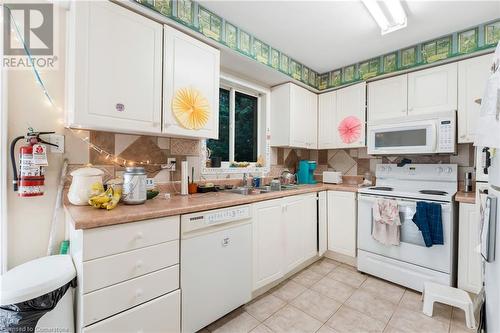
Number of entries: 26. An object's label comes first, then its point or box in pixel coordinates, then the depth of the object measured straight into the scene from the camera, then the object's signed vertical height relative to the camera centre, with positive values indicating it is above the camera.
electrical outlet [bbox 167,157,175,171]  1.98 +0.01
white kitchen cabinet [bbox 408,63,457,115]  2.24 +0.84
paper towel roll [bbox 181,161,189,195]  1.97 -0.11
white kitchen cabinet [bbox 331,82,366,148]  2.84 +0.80
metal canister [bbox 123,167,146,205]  1.41 -0.14
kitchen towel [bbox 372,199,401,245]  2.14 -0.55
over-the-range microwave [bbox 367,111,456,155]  2.18 +0.35
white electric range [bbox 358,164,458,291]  1.95 -0.65
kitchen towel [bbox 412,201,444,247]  1.92 -0.50
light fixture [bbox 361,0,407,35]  1.75 +1.31
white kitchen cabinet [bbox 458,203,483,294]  1.84 -0.73
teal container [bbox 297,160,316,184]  3.11 -0.09
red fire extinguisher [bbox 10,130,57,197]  1.31 -0.02
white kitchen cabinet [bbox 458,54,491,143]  2.07 +0.76
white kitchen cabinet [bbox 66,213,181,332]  1.06 -0.61
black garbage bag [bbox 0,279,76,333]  1.01 -0.72
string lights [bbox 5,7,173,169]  1.42 +0.29
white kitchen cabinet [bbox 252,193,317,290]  1.92 -0.71
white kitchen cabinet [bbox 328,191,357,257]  2.54 -0.68
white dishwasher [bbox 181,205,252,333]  1.42 -0.72
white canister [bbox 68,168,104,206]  1.38 -0.15
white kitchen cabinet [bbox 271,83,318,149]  2.88 +0.68
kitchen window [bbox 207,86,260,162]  2.64 +0.50
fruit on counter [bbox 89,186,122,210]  1.27 -0.21
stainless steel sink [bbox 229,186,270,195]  2.26 -0.27
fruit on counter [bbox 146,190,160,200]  1.61 -0.22
